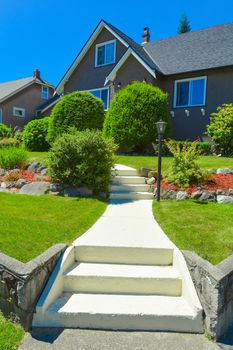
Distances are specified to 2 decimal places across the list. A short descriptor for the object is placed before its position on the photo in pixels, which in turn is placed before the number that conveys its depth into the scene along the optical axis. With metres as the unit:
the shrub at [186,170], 7.84
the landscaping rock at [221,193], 7.40
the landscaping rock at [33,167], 9.57
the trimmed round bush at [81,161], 7.60
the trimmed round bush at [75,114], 12.98
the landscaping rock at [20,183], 8.58
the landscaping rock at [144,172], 8.87
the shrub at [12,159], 9.67
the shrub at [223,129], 12.95
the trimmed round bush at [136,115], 12.92
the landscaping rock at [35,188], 7.94
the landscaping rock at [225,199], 7.22
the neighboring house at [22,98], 29.70
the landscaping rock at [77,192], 7.59
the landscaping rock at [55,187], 7.85
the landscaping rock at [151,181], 8.44
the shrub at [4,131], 20.21
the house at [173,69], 14.63
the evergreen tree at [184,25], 38.16
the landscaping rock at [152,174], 8.64
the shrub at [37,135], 15.42
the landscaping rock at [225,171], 8.64
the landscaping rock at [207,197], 7.35
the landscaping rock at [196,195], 7.42
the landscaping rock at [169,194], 7.64
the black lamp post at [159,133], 7.27
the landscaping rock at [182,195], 7.47
